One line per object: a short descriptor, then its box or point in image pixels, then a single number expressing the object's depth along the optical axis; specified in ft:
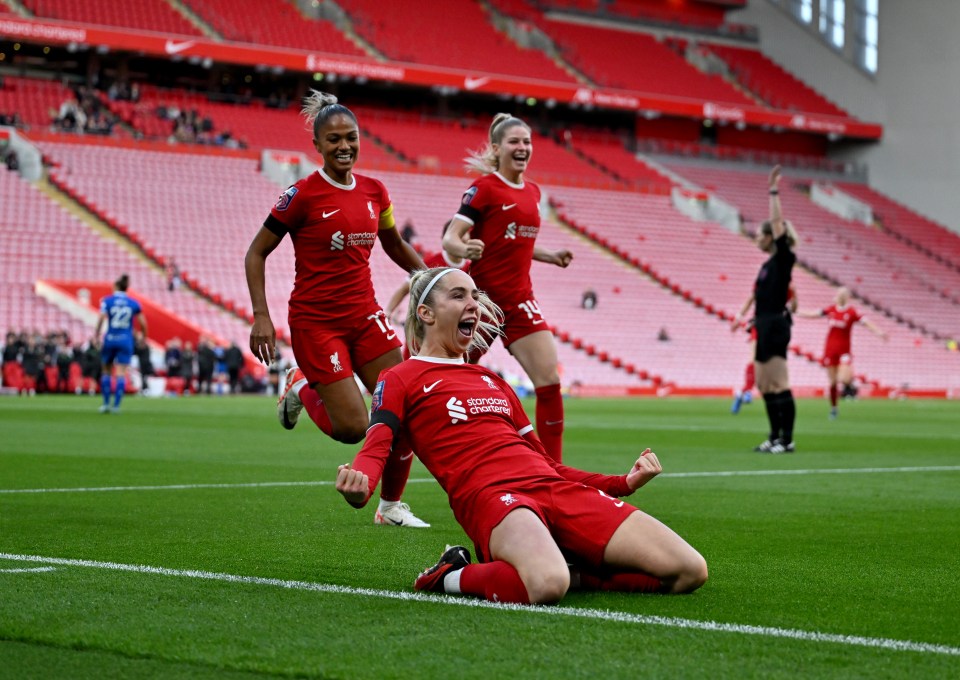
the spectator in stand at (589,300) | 134.10
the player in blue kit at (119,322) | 68.33
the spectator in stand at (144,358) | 100.05
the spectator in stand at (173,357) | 105.09
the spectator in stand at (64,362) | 100.22
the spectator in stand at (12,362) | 97.25
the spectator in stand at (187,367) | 104.99
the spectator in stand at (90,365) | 99.81
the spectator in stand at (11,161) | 125.90
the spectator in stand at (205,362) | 103.76
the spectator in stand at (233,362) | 106.52
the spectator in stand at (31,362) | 97.09
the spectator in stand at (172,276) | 115.65
